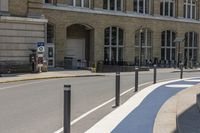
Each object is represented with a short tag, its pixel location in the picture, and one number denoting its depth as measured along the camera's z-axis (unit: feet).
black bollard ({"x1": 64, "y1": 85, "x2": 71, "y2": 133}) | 17.20
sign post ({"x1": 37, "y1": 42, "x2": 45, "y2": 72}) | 76.17
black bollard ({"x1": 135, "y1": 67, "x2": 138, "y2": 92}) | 40.31
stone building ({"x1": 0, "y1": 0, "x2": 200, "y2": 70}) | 92.91
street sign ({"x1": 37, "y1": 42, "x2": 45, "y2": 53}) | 76.10
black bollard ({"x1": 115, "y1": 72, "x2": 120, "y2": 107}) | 31.20
